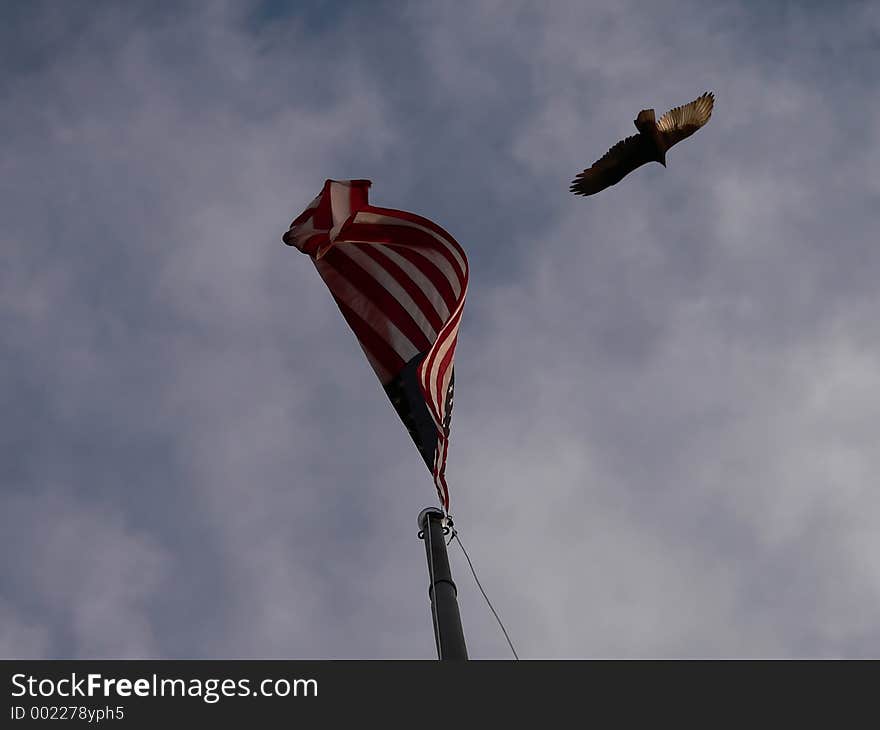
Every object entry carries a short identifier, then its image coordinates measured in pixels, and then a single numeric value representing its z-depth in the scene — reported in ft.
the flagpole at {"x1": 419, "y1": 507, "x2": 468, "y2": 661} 26.13
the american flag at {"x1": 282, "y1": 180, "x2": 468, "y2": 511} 37.58
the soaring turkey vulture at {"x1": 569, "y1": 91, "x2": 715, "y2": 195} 50.70
